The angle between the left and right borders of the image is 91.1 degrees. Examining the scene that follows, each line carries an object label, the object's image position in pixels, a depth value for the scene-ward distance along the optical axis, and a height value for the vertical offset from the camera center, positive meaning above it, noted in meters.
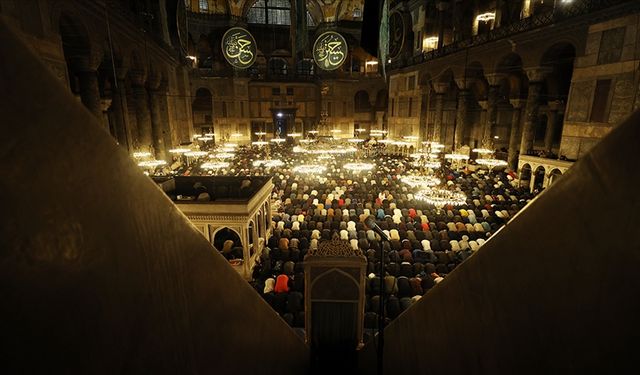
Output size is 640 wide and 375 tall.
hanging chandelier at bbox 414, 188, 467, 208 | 8.44 -2.01
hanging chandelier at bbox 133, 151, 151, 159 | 10.54 -1.15
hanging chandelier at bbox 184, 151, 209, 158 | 16.85 -1.78
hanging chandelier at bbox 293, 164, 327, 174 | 12.53 -1.82
